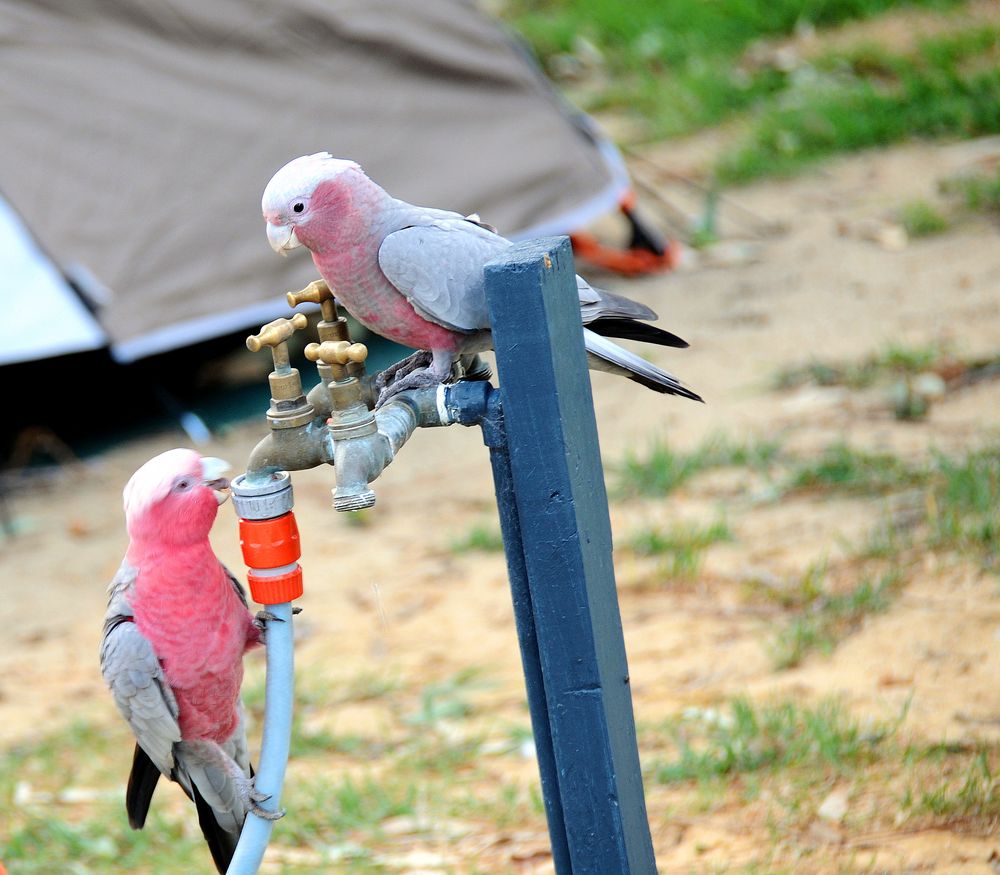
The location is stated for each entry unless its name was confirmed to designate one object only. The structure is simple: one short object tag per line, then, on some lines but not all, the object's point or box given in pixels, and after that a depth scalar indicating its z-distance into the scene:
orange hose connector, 6.18
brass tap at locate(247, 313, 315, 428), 6.17
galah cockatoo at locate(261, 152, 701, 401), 6.22
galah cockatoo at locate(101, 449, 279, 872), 6.20
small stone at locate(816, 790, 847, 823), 6.50
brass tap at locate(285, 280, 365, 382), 6.20
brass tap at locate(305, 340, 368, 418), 6.16
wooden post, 6.12
